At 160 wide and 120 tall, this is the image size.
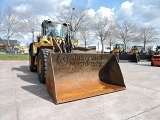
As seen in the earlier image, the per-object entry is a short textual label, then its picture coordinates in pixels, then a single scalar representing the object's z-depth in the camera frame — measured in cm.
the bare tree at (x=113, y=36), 3048
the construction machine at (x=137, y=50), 1984
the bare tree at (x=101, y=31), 2922
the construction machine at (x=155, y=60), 958
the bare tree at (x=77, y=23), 2555
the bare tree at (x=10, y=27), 2603
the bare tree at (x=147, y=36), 3501
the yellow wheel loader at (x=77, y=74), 290
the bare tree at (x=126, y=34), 3179
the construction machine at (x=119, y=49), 1893
